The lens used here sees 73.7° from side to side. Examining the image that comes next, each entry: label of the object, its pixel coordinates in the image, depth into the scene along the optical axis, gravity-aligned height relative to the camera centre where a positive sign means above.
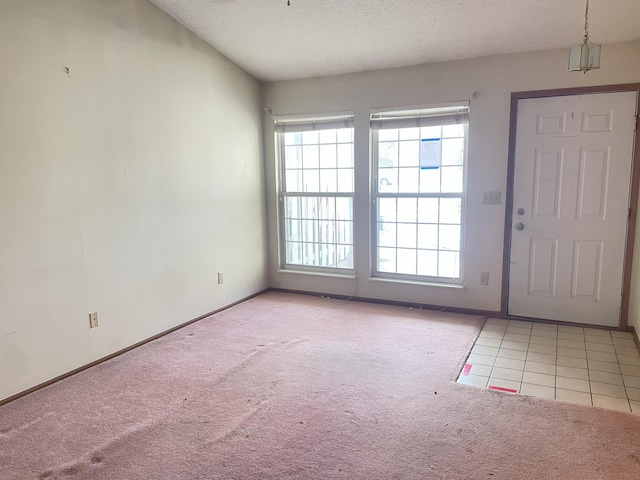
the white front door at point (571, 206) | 3.47 -0.13
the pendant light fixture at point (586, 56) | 2.24 +0.70
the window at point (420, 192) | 4.04 +0.00
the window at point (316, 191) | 4.54 +0.02
